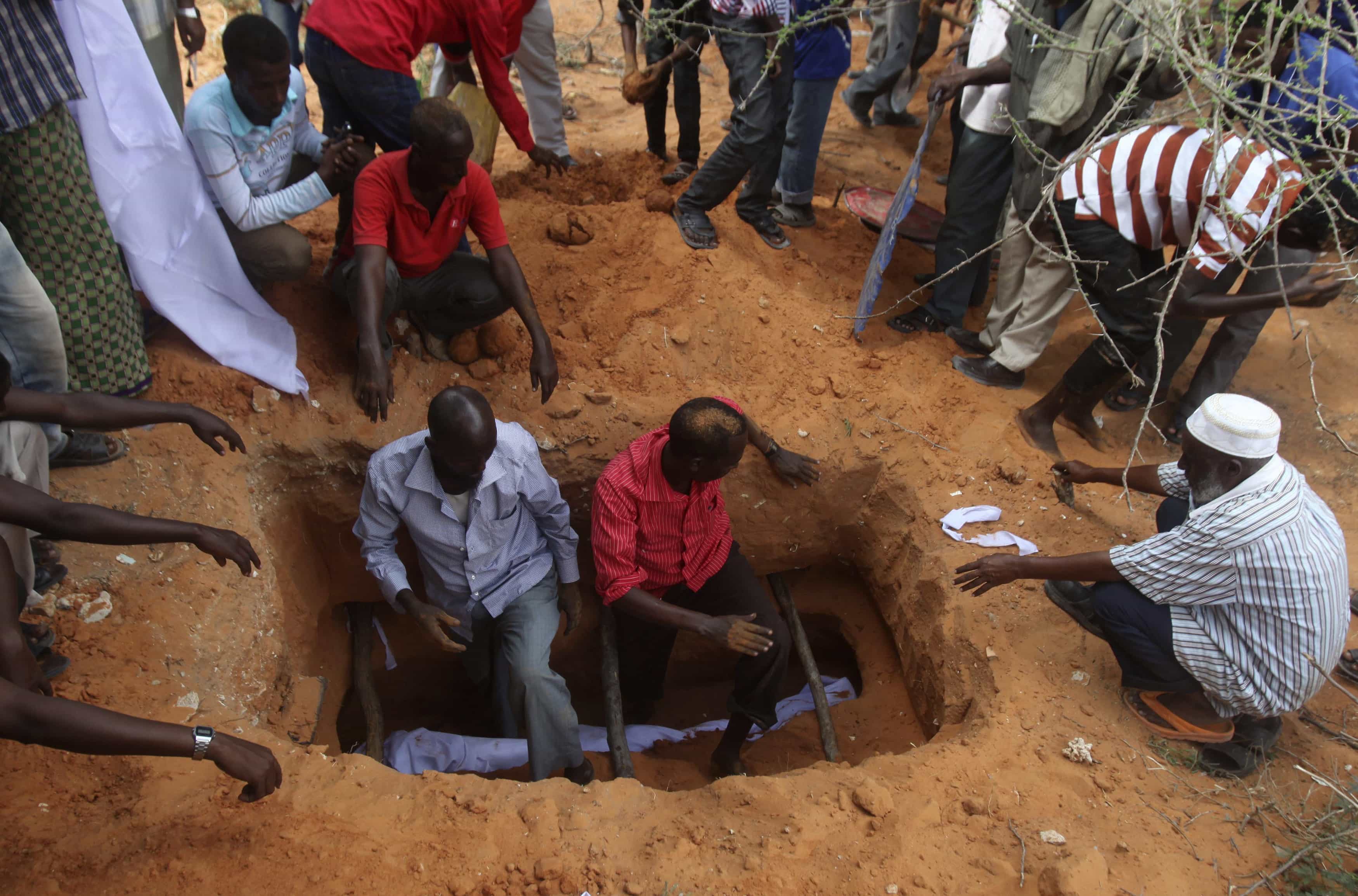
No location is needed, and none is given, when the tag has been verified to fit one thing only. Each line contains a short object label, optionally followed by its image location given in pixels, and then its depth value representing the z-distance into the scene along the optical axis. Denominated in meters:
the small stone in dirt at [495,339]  3.71
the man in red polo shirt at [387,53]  3.16
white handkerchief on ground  3.34
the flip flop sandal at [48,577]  2.63
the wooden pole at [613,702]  3.33
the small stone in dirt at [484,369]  3.69
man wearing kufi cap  2.34
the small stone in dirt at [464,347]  3.67
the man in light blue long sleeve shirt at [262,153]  2.86
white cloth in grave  3.35
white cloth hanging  2.77
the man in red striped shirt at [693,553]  2.76
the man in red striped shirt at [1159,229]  3.04
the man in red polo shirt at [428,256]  2.94
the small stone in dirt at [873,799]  2.44
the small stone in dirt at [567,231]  4.17
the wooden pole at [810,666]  3.48
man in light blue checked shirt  2.87
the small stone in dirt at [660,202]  4.30
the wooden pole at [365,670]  3.36
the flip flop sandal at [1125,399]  4.09
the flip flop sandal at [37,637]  2.47
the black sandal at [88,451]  2.95
